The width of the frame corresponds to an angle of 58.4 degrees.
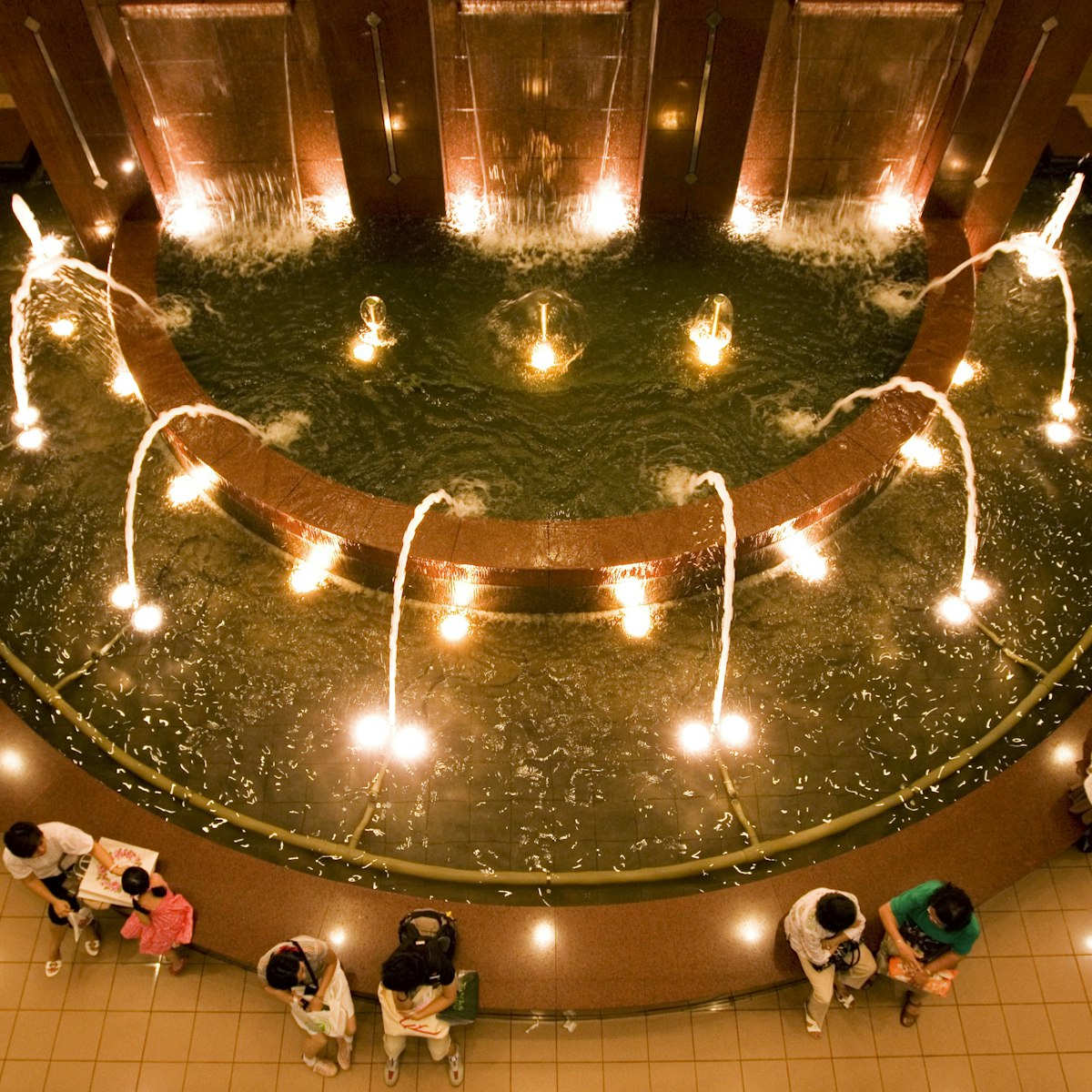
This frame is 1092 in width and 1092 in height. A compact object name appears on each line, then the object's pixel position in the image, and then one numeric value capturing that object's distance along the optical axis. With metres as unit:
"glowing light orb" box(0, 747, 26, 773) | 5.62
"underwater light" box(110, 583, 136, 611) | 6.46
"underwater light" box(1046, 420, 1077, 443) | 7.27
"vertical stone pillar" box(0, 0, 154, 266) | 7.11
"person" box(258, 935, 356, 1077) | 4.46
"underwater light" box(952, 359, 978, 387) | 7.61
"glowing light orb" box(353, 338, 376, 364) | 7.52
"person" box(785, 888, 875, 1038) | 4.59
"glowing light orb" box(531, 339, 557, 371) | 7.44
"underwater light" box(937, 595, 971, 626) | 6.41
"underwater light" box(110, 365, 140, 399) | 7.55
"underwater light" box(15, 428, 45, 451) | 7.23
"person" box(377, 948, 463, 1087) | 4.35
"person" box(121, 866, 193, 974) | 4.86
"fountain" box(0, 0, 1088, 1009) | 5.71
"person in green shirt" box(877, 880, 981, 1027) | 4.59
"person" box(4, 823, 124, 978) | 4.68
